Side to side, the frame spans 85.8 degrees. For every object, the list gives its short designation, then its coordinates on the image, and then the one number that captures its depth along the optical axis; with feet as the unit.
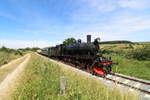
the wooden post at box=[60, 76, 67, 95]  11.01
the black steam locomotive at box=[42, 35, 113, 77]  22.93
